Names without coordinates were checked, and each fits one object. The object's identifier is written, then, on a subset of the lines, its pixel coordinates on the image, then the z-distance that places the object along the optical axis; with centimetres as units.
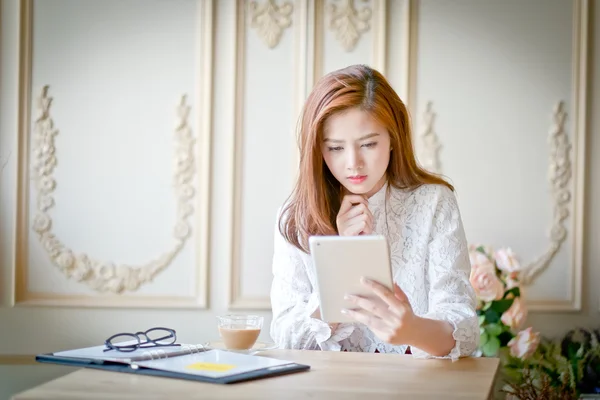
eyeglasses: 175
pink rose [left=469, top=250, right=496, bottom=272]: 325
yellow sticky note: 159
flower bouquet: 325
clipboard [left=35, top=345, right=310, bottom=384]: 155
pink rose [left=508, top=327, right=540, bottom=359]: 336
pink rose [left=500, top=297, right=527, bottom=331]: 335
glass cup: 187
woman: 211
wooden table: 141
